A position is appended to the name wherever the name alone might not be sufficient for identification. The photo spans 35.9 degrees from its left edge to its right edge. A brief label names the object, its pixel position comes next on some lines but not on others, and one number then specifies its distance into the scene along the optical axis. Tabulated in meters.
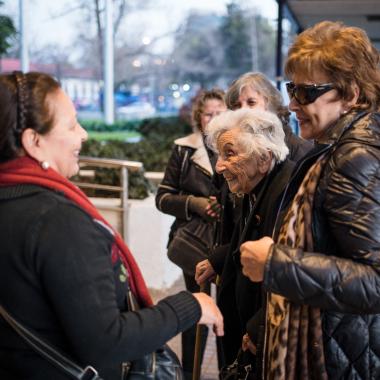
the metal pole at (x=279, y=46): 6.95
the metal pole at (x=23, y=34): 13.16
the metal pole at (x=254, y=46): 31.56
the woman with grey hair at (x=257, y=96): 3.46
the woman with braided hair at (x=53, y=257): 1.47
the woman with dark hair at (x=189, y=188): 3.62
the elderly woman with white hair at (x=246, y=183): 2.41
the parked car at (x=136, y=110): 28.09
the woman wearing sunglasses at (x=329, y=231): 1.64
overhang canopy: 6.72
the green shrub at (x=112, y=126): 17.42
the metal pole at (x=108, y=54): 15.55
